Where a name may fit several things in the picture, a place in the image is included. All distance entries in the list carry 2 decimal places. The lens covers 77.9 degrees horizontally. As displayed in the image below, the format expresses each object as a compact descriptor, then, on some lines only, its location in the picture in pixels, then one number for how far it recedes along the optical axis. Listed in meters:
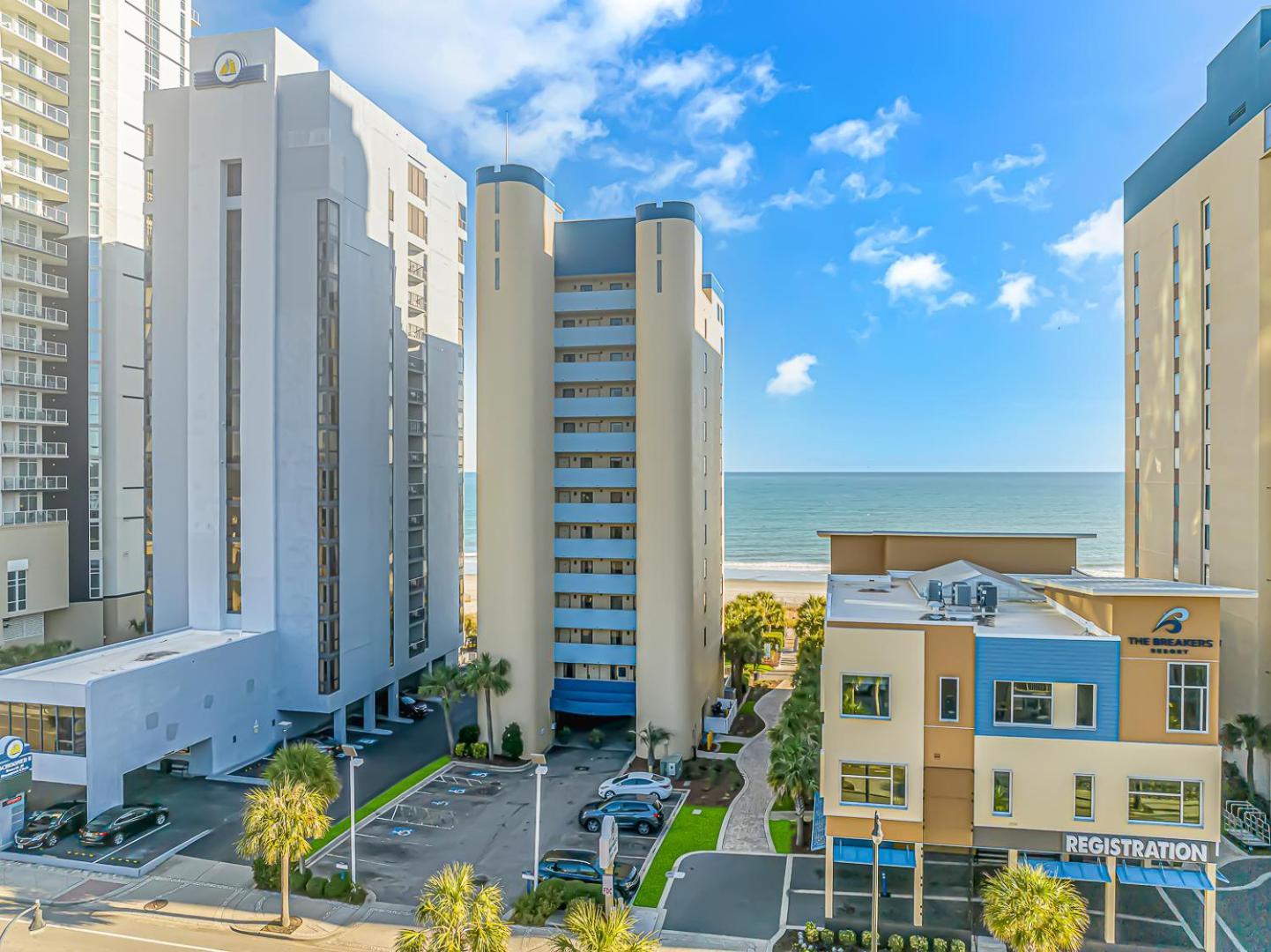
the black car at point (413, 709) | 48.78
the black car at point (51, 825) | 30.23
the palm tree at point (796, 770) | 28.86
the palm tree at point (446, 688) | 40.66
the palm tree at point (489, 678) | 40.31
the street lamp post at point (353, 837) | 26.91
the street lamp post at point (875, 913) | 20.52
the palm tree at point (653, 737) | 39.50
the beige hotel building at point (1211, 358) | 34.72
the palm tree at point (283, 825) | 23.98
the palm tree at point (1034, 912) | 19.30
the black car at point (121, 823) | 30.33
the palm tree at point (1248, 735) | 33.31
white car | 35.22
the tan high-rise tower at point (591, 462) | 41.28
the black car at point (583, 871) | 27.25
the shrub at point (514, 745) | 40.34
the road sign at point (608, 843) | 21.36
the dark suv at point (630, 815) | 32.00
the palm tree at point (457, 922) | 18.69
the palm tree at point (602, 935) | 17.17
